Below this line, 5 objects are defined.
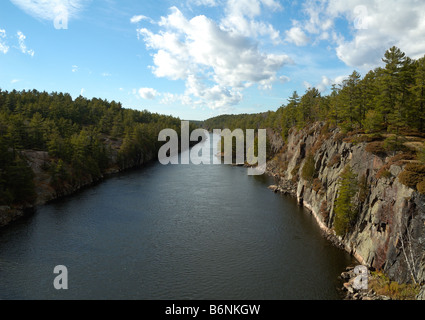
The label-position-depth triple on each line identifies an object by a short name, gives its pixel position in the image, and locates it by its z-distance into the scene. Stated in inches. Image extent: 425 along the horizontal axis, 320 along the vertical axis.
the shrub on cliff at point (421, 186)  1136.4
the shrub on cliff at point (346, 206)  1662.2
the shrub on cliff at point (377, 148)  1600.5
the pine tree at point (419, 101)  1788.9
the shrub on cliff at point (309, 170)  2578.7
